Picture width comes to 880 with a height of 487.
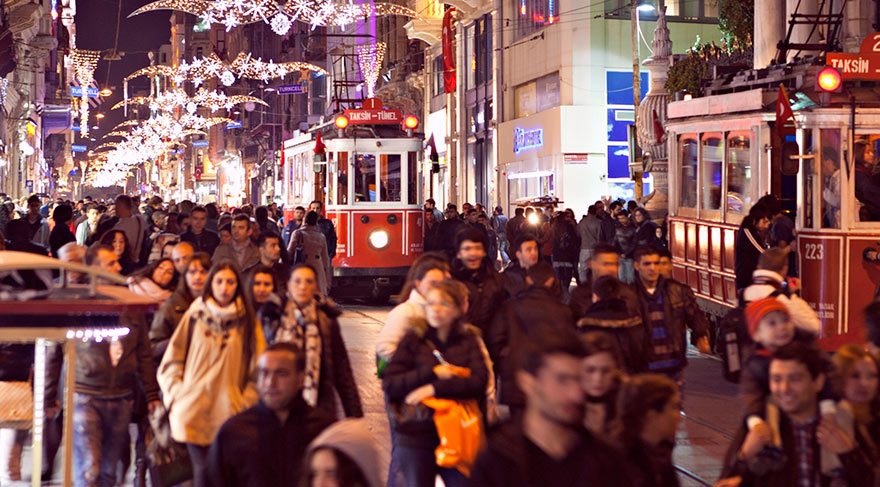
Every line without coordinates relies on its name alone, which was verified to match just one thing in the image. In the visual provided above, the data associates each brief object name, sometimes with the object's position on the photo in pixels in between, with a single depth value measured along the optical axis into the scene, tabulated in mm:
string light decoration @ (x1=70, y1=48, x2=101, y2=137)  127673
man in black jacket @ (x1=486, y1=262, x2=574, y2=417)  14535
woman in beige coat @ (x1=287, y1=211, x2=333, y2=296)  34919
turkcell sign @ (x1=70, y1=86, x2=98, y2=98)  143435
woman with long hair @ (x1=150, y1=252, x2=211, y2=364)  15459
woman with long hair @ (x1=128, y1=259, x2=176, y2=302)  17732
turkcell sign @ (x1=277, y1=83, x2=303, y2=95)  112821
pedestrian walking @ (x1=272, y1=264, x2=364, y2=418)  13496
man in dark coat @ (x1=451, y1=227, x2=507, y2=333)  17414
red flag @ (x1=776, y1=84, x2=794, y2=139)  26599
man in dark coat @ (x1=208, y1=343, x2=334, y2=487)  9988
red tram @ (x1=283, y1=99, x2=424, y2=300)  46165
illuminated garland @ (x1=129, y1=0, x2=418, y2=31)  57017
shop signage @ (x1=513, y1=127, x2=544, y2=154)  80266
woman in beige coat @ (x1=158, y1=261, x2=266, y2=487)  13004
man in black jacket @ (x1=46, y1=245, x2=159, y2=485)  14595
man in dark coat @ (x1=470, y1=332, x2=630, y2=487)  7646
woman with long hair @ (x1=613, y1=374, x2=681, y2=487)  9336
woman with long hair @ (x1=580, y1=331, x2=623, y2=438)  9504
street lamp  65352
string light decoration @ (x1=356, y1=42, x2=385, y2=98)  106334
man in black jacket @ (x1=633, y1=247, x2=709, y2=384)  17111
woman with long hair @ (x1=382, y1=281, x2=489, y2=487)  12920
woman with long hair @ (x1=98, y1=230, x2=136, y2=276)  24128
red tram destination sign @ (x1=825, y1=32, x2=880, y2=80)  25894
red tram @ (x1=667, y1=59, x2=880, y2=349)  26887
